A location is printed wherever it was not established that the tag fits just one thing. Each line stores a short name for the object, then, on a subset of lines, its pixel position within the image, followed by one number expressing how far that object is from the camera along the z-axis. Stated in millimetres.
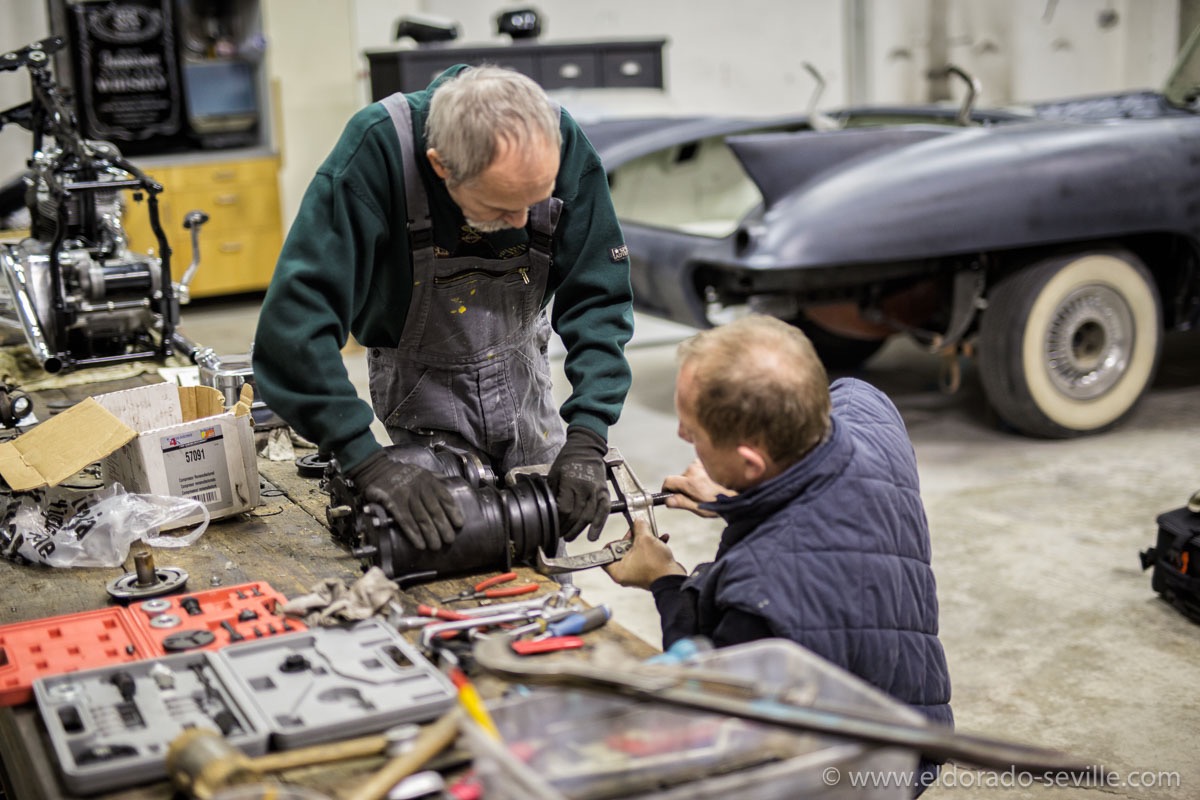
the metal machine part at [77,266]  3494
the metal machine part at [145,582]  1933
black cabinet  6980
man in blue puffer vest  1583
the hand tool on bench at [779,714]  1111
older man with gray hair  1916
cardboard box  2250
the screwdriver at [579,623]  1710
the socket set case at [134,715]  1374
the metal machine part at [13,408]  2859
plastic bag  2127
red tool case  1674
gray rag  1741
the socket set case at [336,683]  1449
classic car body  4477
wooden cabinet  7703
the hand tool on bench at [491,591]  1888
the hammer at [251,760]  1303
